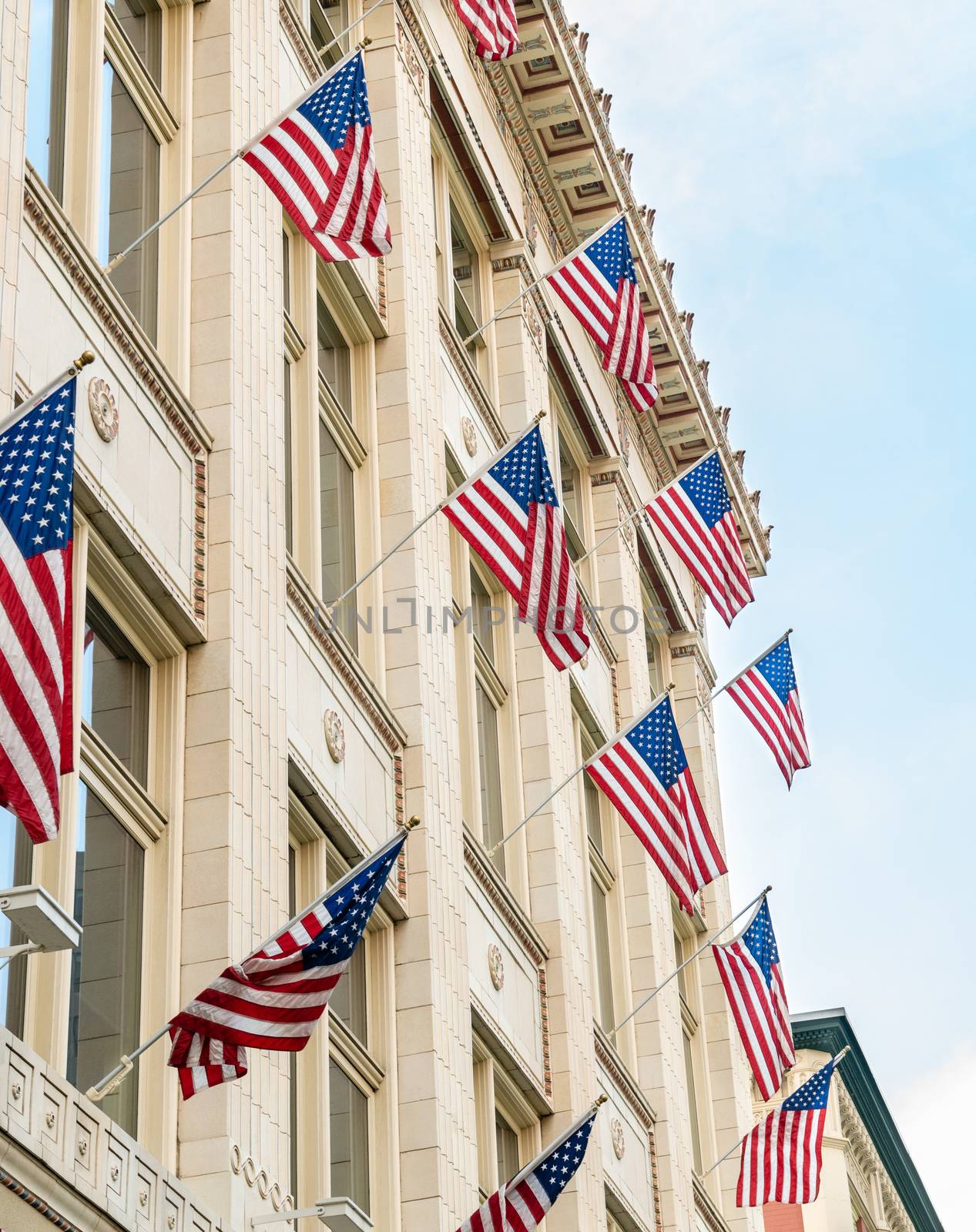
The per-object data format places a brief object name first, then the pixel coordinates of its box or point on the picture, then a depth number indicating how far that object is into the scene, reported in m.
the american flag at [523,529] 18.81
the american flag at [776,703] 26.28
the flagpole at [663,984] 25.31
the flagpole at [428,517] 18.72
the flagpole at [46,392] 10.30
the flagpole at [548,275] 24.64
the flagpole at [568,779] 21.91
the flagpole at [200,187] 15.27
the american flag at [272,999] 11.69
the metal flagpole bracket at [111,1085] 12.52
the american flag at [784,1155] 26.81
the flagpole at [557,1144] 16.45
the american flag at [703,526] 25.92
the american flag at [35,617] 9.66
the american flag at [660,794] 21.77
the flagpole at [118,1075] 12.51
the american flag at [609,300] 24.62
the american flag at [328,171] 15.80
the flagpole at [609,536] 30.40
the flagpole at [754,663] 26.44
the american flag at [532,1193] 16.12
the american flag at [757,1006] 23.67
